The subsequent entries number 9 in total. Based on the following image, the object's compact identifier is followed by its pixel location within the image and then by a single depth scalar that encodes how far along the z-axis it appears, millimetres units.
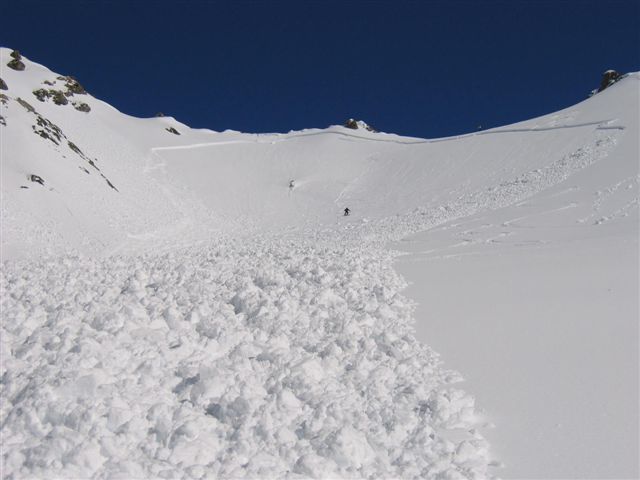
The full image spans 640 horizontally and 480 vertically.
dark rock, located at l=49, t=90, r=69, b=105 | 52531
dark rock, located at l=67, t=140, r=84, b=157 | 36062
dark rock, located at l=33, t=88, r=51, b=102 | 50562
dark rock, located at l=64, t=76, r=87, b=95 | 58281
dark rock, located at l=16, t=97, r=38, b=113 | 34847
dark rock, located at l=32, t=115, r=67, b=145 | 32356
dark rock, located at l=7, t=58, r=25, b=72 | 56406
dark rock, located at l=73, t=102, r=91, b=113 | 54484
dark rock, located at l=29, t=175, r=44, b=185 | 24469
